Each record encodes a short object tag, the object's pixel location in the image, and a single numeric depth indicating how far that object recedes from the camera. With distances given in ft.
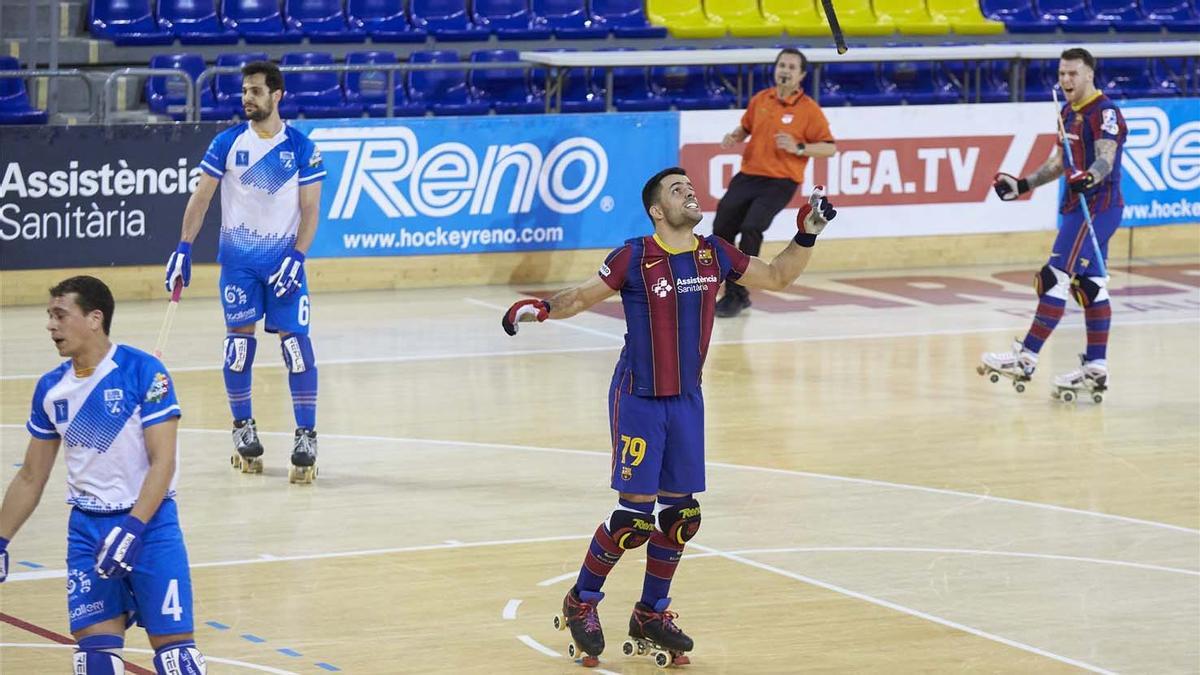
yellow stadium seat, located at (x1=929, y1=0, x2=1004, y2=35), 88.89
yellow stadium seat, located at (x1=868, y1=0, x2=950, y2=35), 87.76
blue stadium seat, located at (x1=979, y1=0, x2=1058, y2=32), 90.48
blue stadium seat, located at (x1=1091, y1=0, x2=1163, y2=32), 93.04
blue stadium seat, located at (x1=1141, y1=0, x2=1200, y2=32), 94.02
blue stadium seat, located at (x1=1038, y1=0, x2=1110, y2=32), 91.50
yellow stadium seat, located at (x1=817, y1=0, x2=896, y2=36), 86.33
